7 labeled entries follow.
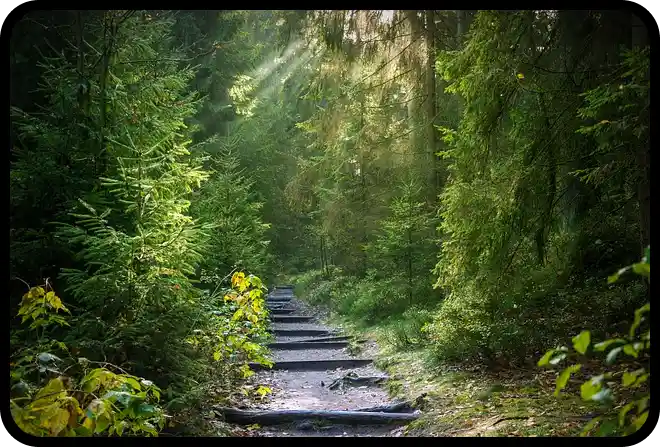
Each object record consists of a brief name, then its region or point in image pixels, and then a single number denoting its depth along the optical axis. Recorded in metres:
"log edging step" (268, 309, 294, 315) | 13.32
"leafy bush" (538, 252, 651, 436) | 1.88
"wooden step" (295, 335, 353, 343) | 9.52
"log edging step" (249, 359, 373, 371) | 7.26
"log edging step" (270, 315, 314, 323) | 12.33
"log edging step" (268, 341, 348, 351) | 8.86
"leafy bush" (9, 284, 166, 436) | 2.51
